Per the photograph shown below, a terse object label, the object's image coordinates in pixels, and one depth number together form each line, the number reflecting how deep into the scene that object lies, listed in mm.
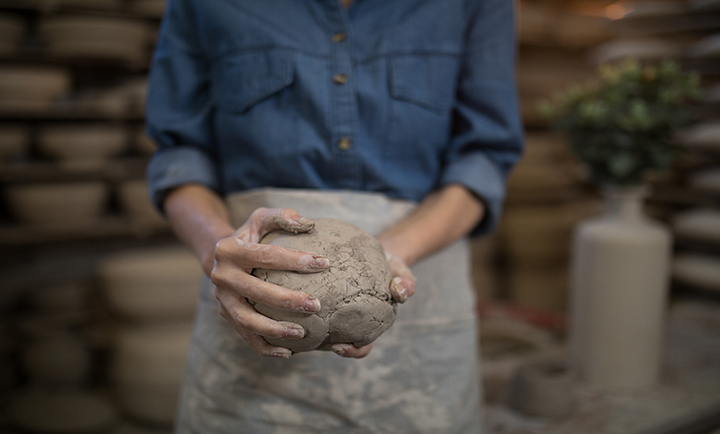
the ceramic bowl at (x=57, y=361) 2201
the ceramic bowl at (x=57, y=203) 2264
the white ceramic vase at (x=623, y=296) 1699
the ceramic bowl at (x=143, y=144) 2447
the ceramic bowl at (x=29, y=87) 2156
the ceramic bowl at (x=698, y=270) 2211
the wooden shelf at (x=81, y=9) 2182
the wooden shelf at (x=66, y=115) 2260
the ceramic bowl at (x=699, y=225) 2168
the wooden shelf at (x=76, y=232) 2291
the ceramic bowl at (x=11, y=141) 2188
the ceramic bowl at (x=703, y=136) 2113
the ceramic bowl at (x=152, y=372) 1982
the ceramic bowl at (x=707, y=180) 2162
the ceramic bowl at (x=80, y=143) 2316
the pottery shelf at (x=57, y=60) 2210
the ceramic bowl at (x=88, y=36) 2225
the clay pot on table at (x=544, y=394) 1527
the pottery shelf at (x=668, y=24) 2291
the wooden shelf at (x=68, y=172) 2254
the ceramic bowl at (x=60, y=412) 1967
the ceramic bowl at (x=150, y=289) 2006
